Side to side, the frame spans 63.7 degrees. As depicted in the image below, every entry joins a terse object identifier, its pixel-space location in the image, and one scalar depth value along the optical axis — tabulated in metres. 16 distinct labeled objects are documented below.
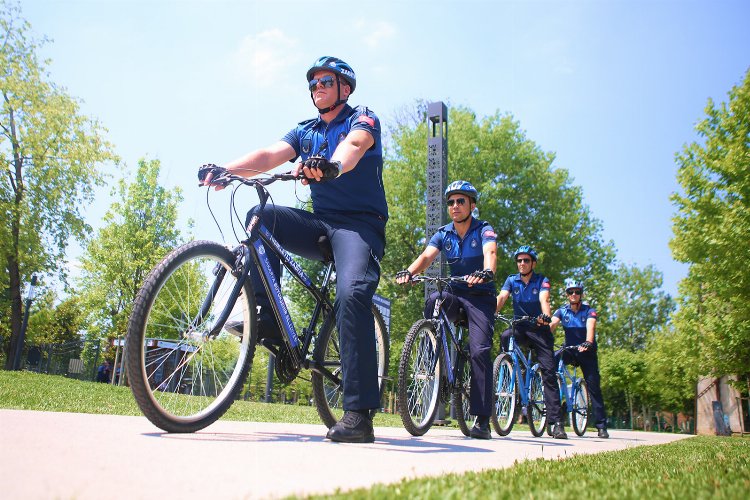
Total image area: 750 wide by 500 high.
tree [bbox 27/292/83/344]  52.09
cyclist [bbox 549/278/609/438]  9.96
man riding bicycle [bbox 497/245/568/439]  7.85
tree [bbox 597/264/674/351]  56.38
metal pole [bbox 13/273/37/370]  22.67
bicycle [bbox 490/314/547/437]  7.50
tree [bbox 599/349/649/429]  52.94
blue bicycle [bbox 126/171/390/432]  3.00
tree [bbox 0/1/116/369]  24.94
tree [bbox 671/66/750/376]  16.47
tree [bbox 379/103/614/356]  25.80
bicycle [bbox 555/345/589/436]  9.87
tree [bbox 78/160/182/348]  28.53
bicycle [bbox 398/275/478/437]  5.30
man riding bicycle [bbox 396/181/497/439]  5.73
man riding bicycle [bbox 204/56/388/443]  3.52
